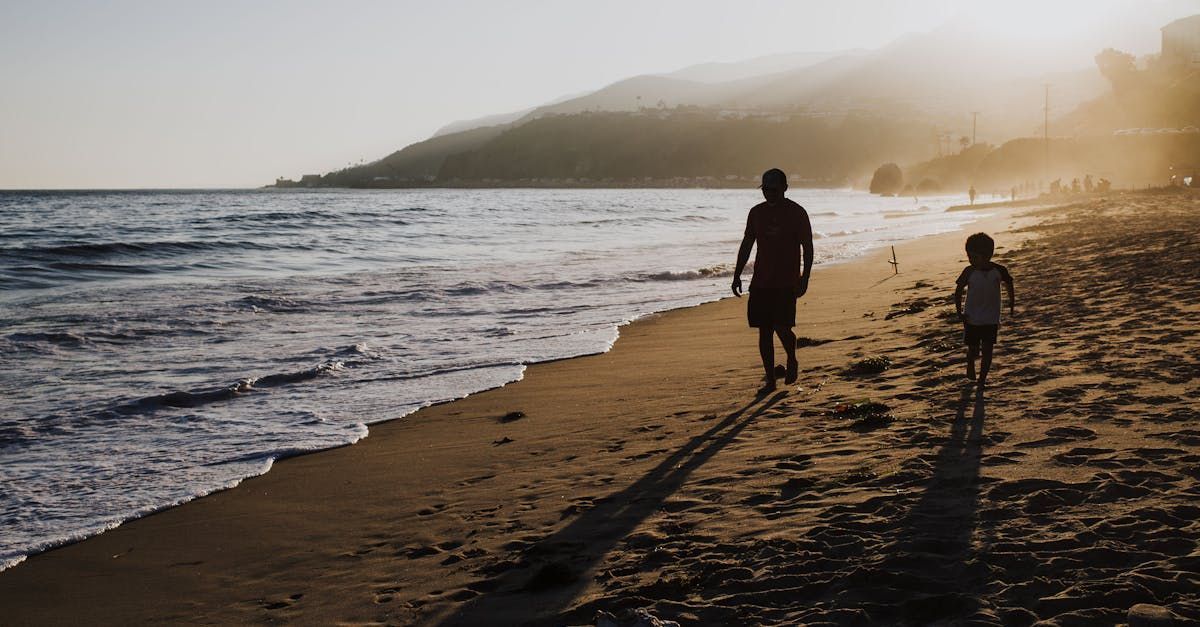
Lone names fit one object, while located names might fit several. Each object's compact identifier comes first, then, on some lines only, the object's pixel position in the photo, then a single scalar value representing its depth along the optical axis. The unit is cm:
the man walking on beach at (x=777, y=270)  692
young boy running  625
